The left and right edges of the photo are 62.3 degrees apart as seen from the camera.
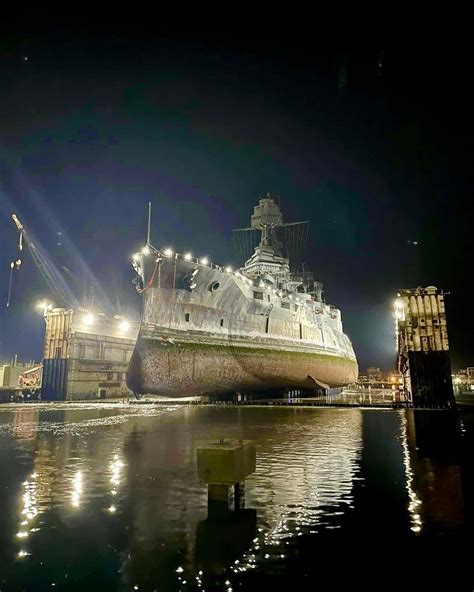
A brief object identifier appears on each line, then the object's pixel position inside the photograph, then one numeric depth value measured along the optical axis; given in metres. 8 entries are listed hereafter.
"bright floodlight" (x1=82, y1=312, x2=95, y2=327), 44.22
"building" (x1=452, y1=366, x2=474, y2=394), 100.99
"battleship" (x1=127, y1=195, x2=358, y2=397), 33.69
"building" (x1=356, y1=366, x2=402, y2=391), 90.77
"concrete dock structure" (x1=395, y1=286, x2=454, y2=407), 30.52
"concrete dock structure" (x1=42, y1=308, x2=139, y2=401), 41.81
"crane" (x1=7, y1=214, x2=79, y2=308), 74.39
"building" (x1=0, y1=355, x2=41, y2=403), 42.88
